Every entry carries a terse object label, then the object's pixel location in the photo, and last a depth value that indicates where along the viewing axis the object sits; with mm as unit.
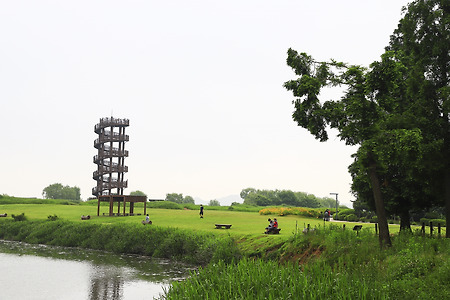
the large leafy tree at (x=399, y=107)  20766
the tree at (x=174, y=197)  149650
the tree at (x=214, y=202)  171638
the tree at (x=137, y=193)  181912
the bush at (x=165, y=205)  71688
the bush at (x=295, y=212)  57938
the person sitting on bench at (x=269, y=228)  29797
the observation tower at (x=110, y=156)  74062
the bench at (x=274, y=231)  29781
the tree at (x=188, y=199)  173875
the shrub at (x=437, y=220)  42556
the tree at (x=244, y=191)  191488
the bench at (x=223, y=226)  34781
